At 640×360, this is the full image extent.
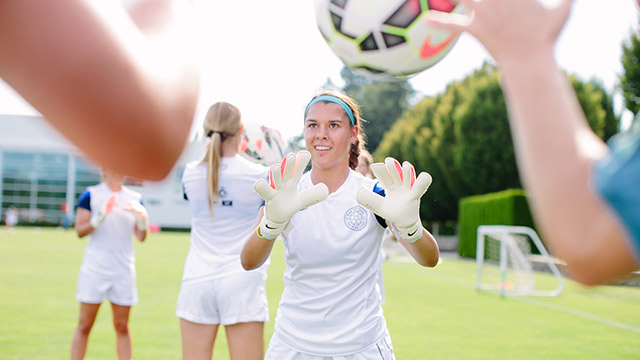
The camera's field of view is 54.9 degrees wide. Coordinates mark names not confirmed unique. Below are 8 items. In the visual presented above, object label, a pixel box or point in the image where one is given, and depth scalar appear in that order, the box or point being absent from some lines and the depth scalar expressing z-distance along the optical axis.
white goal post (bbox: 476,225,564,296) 13.50
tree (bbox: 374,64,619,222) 33.81
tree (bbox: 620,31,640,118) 28.19
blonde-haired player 4.11
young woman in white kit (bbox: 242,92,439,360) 3.18
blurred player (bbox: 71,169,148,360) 5.78
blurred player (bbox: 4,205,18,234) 47.44
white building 60.09
